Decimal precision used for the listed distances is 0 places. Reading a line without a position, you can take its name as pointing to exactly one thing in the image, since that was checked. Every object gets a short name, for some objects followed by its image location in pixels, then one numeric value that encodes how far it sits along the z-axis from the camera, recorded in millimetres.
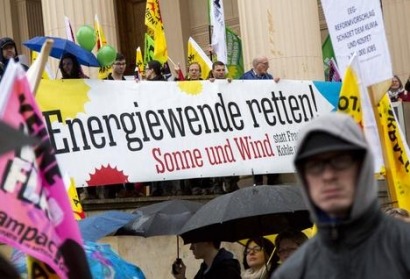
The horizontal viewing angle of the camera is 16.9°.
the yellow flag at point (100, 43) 16843
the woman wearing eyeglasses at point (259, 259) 9893
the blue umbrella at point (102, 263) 7946
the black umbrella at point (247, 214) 10902
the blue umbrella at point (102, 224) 10321
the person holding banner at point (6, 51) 13473
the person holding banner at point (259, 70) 15977
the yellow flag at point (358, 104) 8165
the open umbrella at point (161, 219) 11635
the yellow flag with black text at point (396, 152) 9042
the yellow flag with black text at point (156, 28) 18033
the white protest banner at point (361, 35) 9902
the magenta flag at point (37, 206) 5737
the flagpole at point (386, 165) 8762
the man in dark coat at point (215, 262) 9540
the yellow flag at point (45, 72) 14920
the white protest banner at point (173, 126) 13225
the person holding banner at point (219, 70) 15539
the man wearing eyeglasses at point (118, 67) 14996
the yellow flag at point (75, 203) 9778
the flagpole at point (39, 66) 6351
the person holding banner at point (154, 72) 15120
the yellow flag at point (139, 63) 20368
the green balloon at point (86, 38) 14653
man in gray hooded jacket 3740
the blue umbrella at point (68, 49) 13025
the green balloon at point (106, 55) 14320
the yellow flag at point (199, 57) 18014
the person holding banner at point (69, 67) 13301
